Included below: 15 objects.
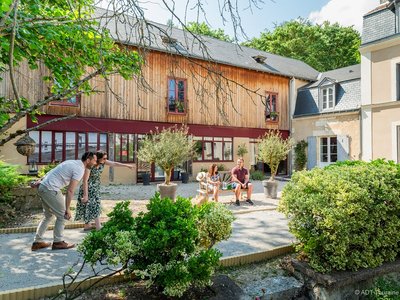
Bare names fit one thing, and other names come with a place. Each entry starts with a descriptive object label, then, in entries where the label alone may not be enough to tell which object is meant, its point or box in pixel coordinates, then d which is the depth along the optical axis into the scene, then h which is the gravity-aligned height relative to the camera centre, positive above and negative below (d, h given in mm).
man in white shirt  4605 -710
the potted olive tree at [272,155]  10430 -21
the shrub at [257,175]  17578 -1312
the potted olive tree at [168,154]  8867 +7
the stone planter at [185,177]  15805 -1281
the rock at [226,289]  3009 -1506
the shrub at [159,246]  2684 -906
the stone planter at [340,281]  3406 -1594
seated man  9250 -826
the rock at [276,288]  3295 -1636
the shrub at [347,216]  3447 -799
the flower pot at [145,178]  14586 -1266
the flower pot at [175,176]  16216 -1254
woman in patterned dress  5516 -890
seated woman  8773 -853
